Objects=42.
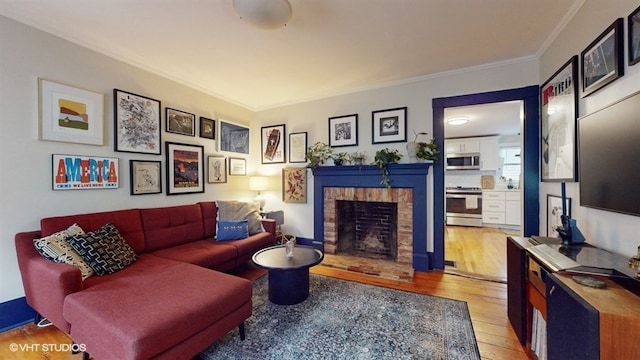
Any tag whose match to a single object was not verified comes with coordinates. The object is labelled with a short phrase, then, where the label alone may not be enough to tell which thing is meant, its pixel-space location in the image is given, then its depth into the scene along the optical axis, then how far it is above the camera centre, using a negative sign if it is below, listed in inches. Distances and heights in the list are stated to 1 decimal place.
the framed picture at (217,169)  144.5 +6.3
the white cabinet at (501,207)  221.8 -26.9
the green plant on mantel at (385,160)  129.3 +9.8
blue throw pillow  120.6 -25.2
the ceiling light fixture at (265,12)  65.0 +45.9
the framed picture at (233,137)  151.7 +27.1
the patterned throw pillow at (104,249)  76.2 -22.5
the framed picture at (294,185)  159.3 -3.8
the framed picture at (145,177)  108.2 +1.4
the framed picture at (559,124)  75.8 +18.6
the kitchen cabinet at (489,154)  242.5 +23.7
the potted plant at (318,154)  148.9 +15.3
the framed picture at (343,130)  144.3 +28.9
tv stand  34.8 -21.5
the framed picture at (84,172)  86.4 +3.1
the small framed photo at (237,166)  158.1 +8.8
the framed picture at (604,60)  55.4 +29.1
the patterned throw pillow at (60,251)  70.9 -20.5
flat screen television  47.1 +4.3
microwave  244.7 +16.9
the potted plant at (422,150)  121.4 +13.9
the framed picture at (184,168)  122.8 +6.0
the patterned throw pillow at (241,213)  128.4 -17.8
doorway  106.0 +14.0
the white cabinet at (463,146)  247.8 +32.8
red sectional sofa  50.1 -29.0
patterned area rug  65.5 -45.8
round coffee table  88.3 -36.2
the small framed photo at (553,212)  83.5 -12.1
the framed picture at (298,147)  158.9 +20.8
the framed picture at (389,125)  131.7 +29.1
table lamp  163.6 -3.2
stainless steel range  230.5 -27.0
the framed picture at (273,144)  166.9 +24.3
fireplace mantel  125.0 -1.4
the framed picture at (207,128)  139.1 +29.7
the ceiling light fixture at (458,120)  176.5 +42.4
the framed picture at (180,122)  122.5 +30.0
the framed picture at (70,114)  83.7 +24.0
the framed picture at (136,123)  102.6 +25.1
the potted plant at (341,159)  144.9 +11.6
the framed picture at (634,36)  50.2 +29.3
